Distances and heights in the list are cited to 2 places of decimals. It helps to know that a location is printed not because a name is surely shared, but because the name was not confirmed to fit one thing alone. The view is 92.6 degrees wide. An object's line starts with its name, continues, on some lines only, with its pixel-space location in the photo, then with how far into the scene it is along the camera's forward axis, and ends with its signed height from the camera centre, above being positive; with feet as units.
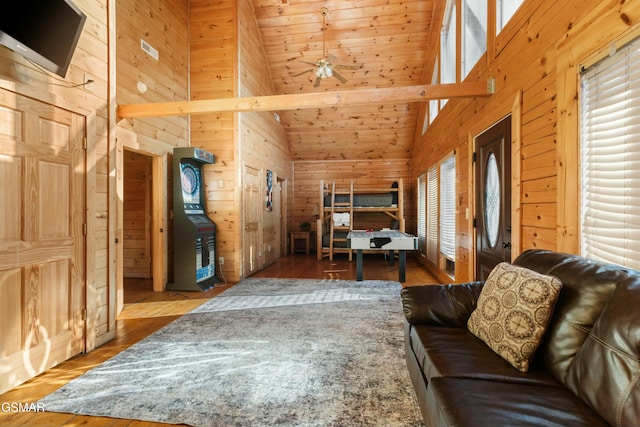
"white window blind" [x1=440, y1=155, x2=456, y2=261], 15.01 +0.12
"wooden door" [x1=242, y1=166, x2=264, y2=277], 17.71 -0.52
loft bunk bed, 23.94 +0.16
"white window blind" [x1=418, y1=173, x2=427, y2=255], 21.79 -0.29
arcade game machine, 14.69 -1.04
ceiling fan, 15.49 +7.31
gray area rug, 5.72 -3.81
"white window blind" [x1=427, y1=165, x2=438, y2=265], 18.53 -0.26
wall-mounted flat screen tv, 6.03 +3.86
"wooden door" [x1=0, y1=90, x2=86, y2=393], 6.61 -0.66
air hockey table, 15.81 -1.74
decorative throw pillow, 4.38 -1.59
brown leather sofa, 3.27 -2.16
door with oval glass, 9.21 +0.44
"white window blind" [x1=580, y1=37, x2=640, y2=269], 4.94 +0.93
